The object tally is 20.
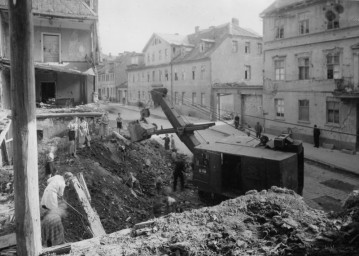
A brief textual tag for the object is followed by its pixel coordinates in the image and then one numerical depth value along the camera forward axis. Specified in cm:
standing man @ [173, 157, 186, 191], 1452
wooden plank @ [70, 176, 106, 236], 891
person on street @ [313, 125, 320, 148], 2266
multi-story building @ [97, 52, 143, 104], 5950
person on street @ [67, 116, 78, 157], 1380
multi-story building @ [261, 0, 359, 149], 2089
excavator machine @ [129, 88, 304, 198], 1095
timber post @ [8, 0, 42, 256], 482
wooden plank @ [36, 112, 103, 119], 1551
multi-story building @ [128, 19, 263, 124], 3272
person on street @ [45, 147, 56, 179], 1127
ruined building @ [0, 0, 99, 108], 1864
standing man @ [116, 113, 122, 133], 2184
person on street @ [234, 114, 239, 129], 2756
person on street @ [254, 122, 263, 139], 2397
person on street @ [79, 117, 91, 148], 1516
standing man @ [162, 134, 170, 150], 2123
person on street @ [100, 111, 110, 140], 1832
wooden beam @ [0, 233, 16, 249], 556
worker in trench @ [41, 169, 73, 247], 680
